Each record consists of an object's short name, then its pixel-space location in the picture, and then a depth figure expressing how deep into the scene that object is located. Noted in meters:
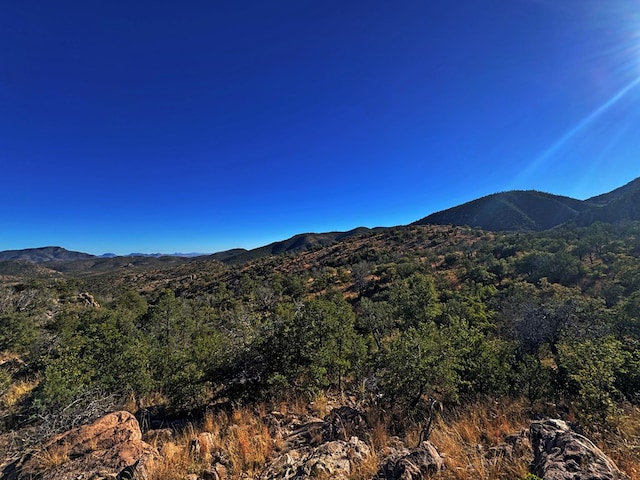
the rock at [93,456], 4.30
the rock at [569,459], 3.24
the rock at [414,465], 3.74
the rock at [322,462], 4.06
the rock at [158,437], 5.70
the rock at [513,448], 4.09
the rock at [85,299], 37.62
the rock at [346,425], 5.50
